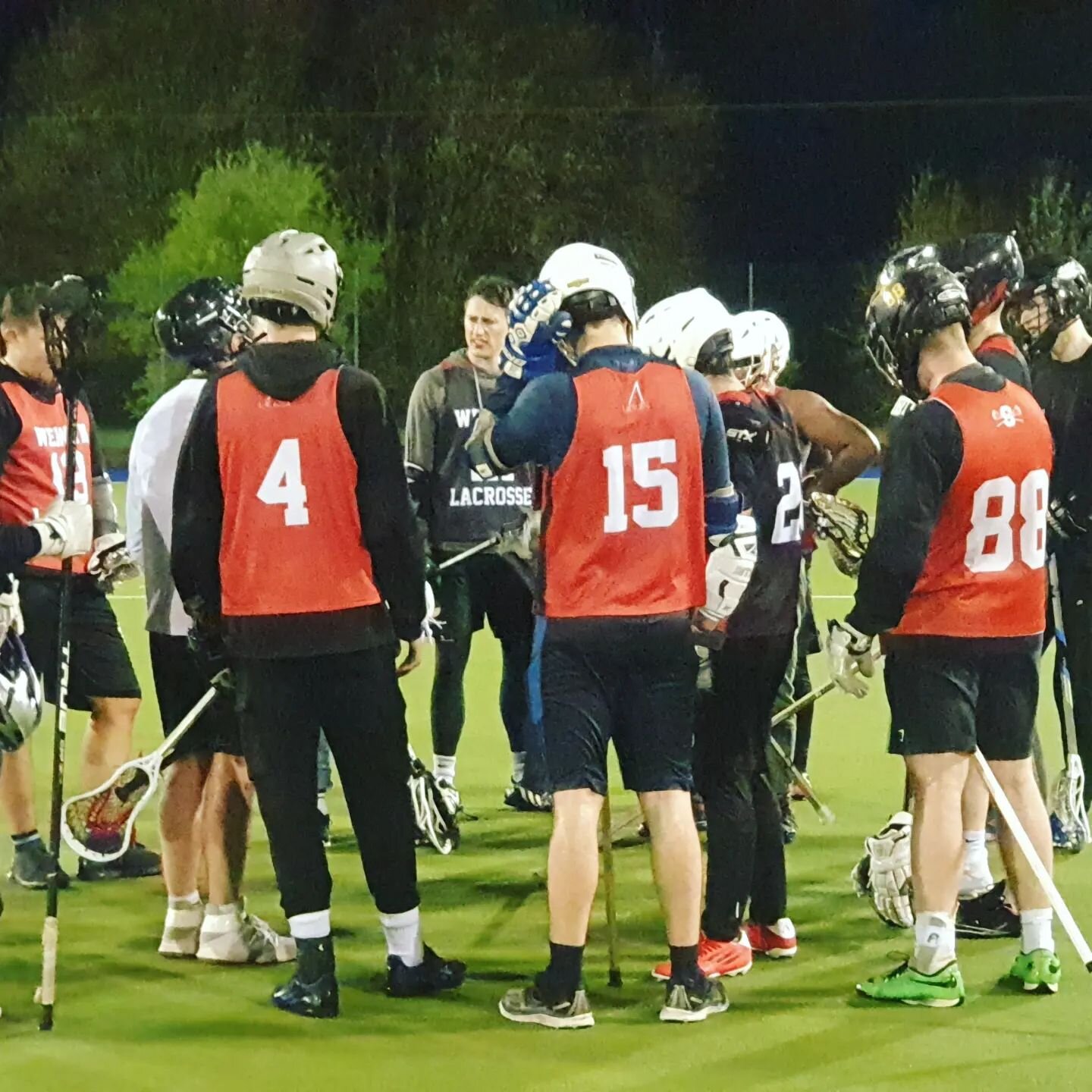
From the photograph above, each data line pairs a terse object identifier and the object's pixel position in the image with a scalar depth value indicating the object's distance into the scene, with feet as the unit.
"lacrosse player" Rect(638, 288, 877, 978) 31.35
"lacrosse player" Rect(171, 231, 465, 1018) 28.96
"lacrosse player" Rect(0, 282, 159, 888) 37.35
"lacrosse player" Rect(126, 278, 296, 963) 32.35
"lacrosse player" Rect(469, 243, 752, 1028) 28.53
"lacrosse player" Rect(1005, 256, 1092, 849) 38.22
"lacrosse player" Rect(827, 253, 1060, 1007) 28.81
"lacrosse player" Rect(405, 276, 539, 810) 44.39
